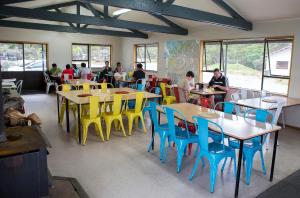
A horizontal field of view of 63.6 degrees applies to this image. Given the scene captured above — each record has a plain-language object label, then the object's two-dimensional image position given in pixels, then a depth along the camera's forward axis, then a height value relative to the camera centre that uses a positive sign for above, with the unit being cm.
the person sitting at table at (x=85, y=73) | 866 -21
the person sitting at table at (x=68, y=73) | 790 -21
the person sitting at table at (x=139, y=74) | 756 -18
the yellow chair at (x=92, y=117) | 401 -86
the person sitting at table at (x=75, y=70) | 903 -12
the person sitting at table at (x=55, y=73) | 923 -26
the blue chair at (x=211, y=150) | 268 -93
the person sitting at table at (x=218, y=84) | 592 -35
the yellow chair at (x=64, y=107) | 521 -86
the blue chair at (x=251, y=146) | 294 -94
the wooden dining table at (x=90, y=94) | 417 -55
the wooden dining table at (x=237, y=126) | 253 -65
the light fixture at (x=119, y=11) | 676 +156
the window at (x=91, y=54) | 1049 +57
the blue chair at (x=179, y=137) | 314 -90
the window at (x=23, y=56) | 908 +36
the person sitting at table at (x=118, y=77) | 799 -30
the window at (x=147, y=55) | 955 +53
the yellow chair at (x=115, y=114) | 431 -84
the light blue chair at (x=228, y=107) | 371 -56
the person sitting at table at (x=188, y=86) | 580 -40
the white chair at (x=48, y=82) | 926 -61
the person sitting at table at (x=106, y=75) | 915 -29
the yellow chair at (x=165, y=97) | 640 -75
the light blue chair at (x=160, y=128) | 348 -86
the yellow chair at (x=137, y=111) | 457 -83
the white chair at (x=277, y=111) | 398 -65
